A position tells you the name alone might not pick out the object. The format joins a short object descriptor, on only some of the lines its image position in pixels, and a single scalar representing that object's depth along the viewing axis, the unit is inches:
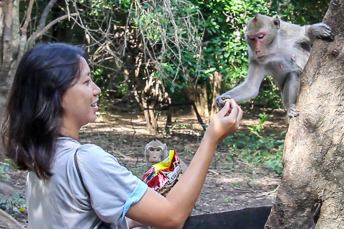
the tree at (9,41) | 299.1
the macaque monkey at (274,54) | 182.0
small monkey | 217.2
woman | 71.2
